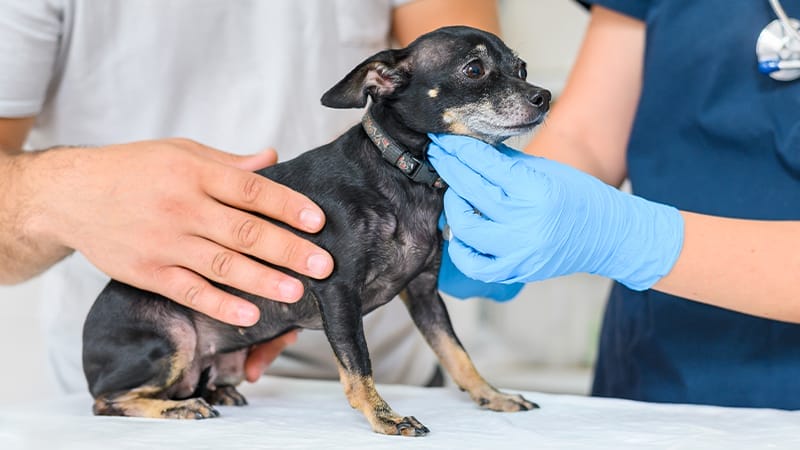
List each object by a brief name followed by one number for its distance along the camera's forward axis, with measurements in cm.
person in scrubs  116
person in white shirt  116
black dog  114
